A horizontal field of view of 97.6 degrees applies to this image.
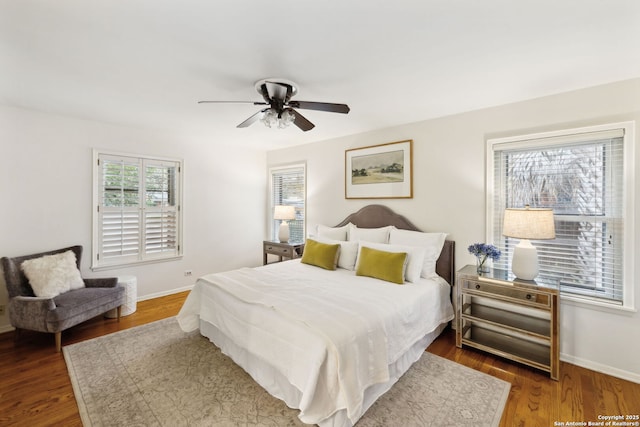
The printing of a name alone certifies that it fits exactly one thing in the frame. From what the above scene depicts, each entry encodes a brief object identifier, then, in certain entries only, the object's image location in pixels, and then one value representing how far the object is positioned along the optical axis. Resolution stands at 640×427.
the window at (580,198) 2.36
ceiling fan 2.34
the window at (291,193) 5.04
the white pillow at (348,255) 3.44
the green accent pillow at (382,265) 2.84
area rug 1.89
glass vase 2.82
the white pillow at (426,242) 3.06
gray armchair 2.67
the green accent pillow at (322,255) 3.44
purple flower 2.70
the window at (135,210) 3.73
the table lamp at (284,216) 4.82
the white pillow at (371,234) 3.59
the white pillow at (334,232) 4.04
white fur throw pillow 2.90
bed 1.74
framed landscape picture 3.66
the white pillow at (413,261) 2.89
